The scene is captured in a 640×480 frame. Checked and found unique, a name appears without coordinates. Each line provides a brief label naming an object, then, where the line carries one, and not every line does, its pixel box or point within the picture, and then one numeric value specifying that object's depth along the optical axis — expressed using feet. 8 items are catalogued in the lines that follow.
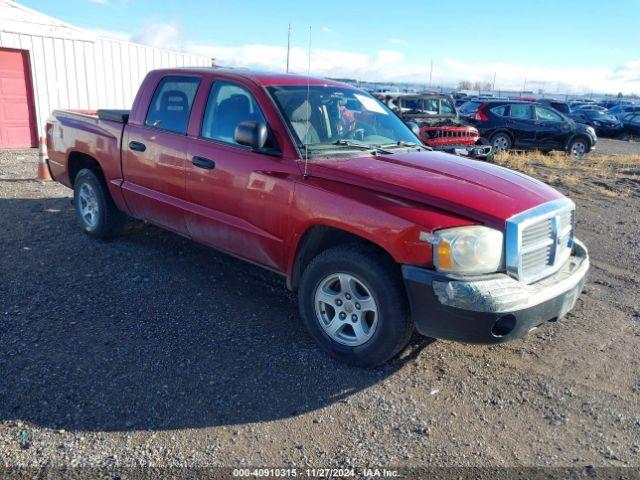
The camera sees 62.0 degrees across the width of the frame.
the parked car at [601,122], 87.45
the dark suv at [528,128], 52.60
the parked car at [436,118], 39.55
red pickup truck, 10.23
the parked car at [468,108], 61.98
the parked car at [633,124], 87.35
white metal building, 42.14
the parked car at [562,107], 85.35
